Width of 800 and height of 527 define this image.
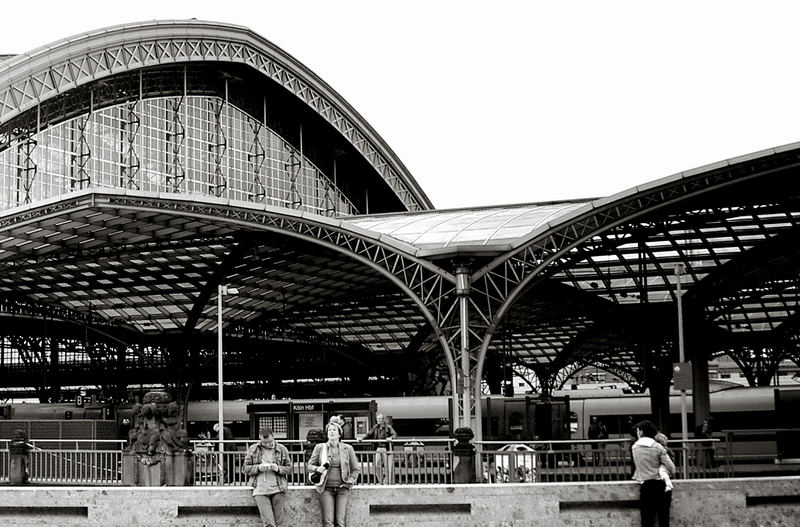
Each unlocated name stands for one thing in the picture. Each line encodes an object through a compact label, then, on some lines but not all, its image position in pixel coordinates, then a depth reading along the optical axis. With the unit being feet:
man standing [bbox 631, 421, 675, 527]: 53.98
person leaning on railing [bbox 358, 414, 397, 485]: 91.04
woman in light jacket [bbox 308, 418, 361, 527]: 55.21
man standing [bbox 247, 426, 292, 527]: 55.93
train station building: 130.41
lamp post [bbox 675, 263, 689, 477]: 123.85
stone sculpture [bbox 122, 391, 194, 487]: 67.62
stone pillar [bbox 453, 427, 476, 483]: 65.00
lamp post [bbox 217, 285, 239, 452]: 141.52
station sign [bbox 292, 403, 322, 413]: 141.08
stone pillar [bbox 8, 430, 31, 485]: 75.82
